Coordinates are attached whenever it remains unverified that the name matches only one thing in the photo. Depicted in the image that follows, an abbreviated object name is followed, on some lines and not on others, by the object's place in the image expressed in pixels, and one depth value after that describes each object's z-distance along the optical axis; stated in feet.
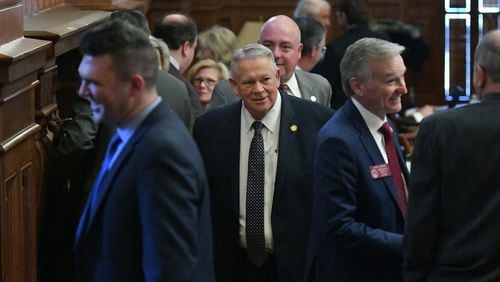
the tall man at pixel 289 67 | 33.45
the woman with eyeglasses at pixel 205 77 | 40.73
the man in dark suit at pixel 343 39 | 46.55
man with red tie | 24.27
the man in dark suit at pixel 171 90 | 29.30
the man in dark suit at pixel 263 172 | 26.89
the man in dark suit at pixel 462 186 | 21.55
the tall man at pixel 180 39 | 35.68
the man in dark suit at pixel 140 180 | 18.57
